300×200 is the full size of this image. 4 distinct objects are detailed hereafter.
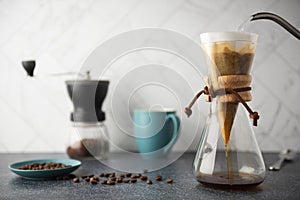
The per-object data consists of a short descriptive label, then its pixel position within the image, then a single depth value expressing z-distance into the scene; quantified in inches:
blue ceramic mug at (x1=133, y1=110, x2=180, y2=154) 50.4
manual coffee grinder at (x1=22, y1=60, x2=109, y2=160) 50.5
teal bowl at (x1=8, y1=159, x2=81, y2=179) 38.8
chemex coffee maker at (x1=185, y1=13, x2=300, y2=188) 34.8
